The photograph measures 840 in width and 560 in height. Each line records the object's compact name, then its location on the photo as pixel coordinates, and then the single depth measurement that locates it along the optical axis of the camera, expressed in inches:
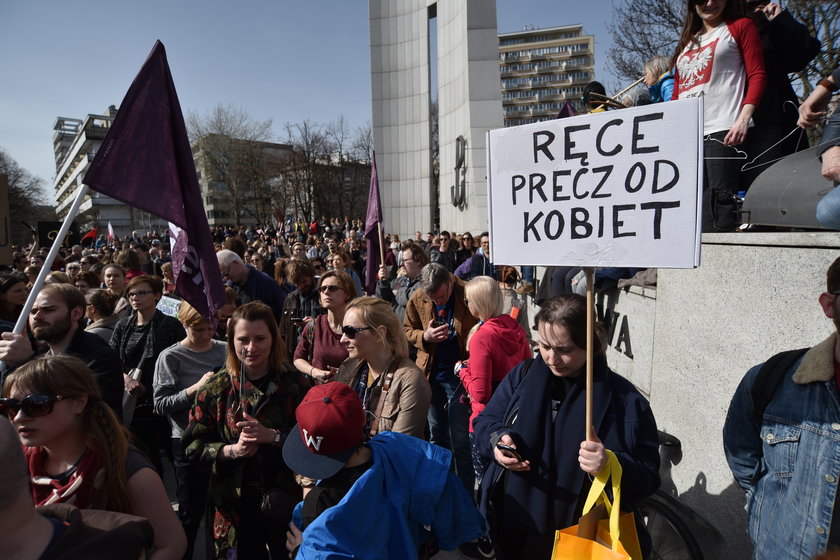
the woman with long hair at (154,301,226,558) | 122.1
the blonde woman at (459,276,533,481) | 126.0
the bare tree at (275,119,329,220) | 1784.0
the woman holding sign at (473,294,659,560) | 81.0
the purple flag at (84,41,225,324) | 113.3
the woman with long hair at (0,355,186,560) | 75.5
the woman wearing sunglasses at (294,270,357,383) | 161.6
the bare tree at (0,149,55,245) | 1784.0
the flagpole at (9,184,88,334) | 95.8
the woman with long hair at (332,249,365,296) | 290.7
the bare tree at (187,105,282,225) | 1646.2
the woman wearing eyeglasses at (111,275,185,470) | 154.2
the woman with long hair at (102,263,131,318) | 233.8
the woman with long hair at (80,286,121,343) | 174.1
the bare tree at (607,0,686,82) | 486.5
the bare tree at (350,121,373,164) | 1839.8
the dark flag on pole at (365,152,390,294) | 304.8
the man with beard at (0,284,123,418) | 119.9
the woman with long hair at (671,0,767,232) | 134.9
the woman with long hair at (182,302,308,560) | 102.9
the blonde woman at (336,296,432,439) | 106.1
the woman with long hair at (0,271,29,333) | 165.3
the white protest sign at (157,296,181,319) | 170.1
